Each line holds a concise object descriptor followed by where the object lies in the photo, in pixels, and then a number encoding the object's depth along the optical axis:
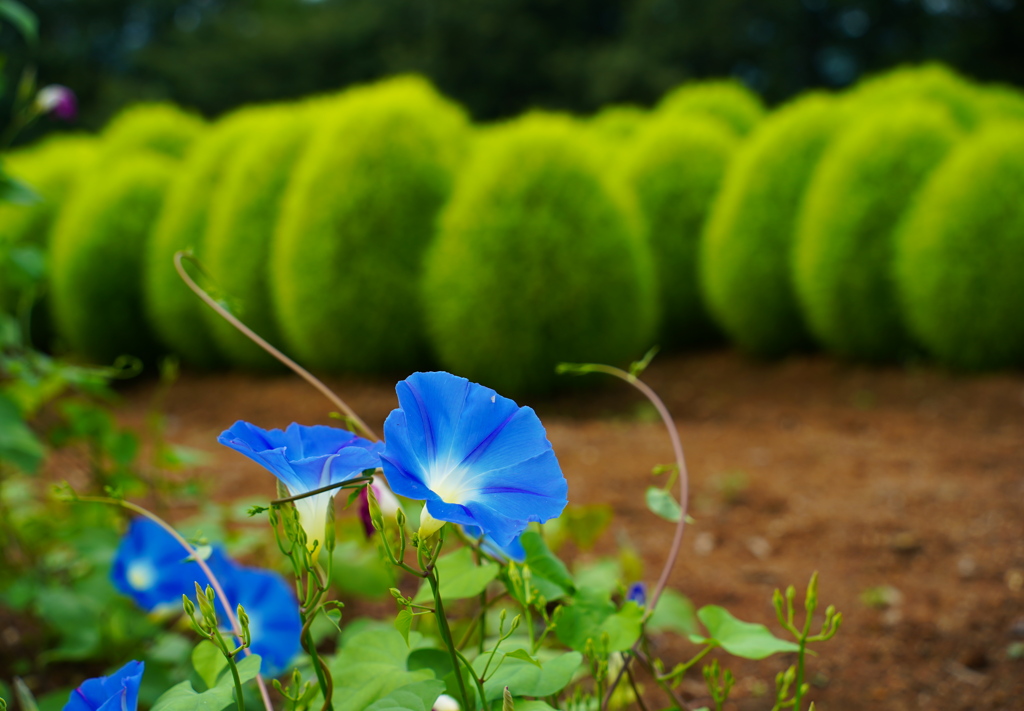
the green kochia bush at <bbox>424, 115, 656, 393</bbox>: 4.04
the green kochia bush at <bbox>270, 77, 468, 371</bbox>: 4.36
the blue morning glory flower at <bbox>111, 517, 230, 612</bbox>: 1.13
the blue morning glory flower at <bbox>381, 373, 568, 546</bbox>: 0.55
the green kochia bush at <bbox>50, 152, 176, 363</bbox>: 5.51
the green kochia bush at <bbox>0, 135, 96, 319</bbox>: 6.05
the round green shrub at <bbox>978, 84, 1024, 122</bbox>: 6.14
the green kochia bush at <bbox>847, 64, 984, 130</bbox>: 5.69
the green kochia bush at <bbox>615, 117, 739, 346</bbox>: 5.66
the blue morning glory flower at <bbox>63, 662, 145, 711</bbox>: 0.63
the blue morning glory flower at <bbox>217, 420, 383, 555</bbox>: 0.57
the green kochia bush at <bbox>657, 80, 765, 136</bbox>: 7.14
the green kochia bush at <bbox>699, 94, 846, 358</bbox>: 5.09
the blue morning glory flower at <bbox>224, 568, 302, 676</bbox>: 1.05
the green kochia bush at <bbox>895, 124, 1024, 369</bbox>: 3.99
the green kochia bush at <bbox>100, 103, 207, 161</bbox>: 6.47
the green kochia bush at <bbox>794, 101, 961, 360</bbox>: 4.47
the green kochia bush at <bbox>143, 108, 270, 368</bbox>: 5.22
